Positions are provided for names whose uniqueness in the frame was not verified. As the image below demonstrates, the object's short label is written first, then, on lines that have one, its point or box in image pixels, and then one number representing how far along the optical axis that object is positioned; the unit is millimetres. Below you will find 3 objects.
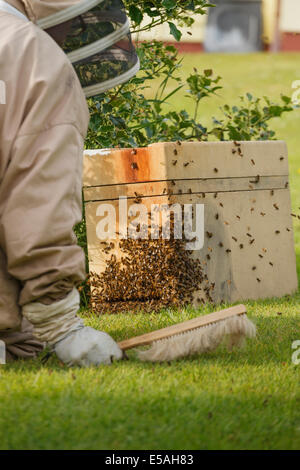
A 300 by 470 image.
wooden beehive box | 7758
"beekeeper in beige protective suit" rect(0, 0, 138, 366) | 4980
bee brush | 5422
